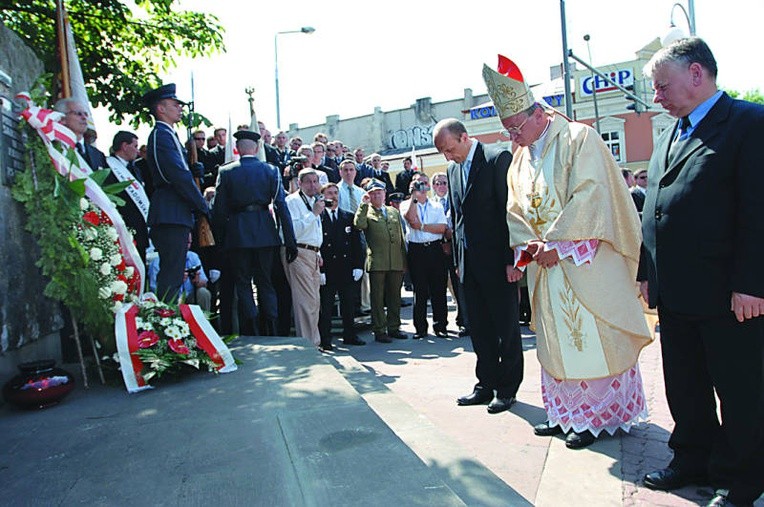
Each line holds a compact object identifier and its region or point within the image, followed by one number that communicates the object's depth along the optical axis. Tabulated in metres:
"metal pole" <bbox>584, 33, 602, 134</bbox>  20.56
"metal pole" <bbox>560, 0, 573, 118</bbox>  15.66
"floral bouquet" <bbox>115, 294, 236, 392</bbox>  4.24
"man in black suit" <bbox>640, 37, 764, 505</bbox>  2.69
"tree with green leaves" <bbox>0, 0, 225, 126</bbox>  9.22
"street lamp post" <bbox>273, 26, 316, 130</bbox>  19.00
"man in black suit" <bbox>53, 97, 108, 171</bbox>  5.07
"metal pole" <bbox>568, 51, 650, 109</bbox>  16.14
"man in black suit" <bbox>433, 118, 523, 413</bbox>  4.53
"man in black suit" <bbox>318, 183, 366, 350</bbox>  7.59
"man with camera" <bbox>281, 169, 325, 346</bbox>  6.93
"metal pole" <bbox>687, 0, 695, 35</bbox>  14.69
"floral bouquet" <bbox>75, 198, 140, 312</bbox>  4.41
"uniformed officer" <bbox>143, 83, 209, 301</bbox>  5.38
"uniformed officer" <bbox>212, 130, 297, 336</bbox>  6.17
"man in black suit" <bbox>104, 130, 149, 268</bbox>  5.70
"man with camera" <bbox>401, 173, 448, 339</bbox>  8.27
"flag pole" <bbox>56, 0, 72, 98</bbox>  6.10
